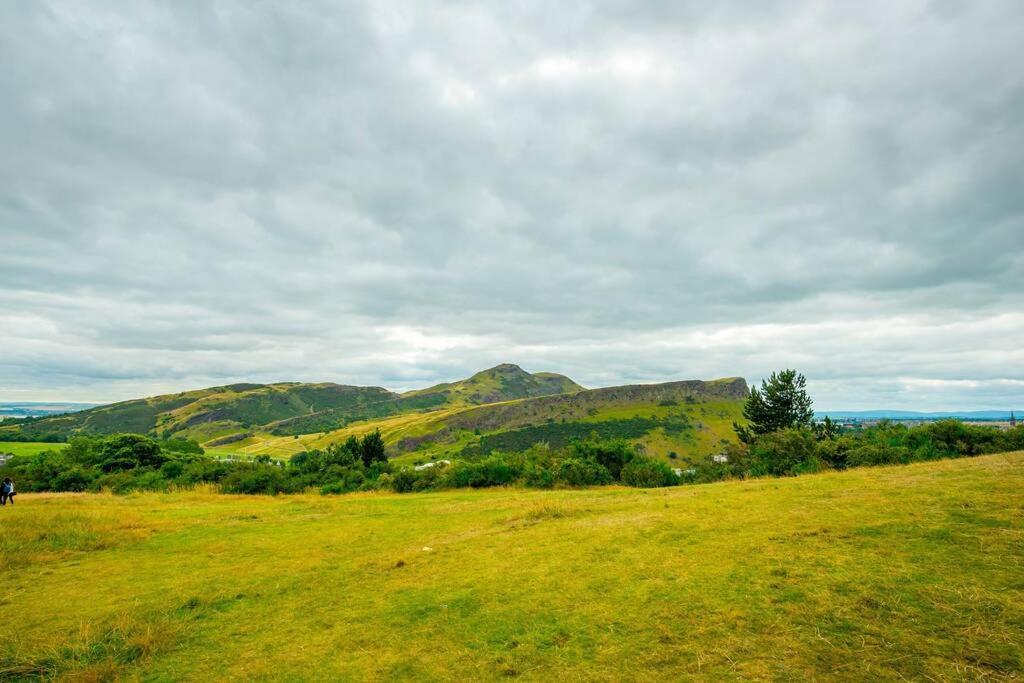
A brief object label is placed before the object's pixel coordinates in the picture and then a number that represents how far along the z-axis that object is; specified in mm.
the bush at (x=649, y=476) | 36719
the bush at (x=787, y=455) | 33906
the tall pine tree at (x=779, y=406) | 63344
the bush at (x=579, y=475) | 34531
